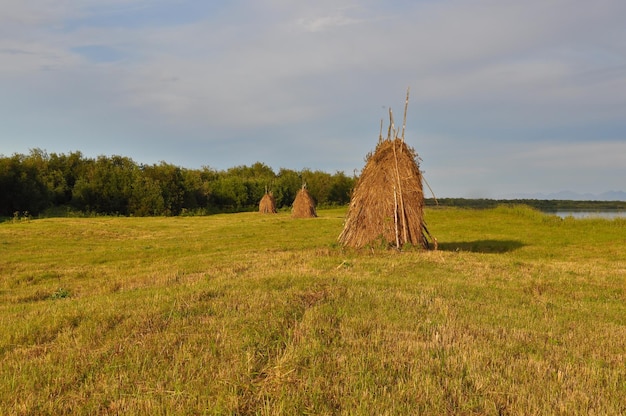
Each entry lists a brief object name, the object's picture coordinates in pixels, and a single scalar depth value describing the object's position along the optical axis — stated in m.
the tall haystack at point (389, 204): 15.58
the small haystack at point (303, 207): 48.97
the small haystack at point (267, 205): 60.84
